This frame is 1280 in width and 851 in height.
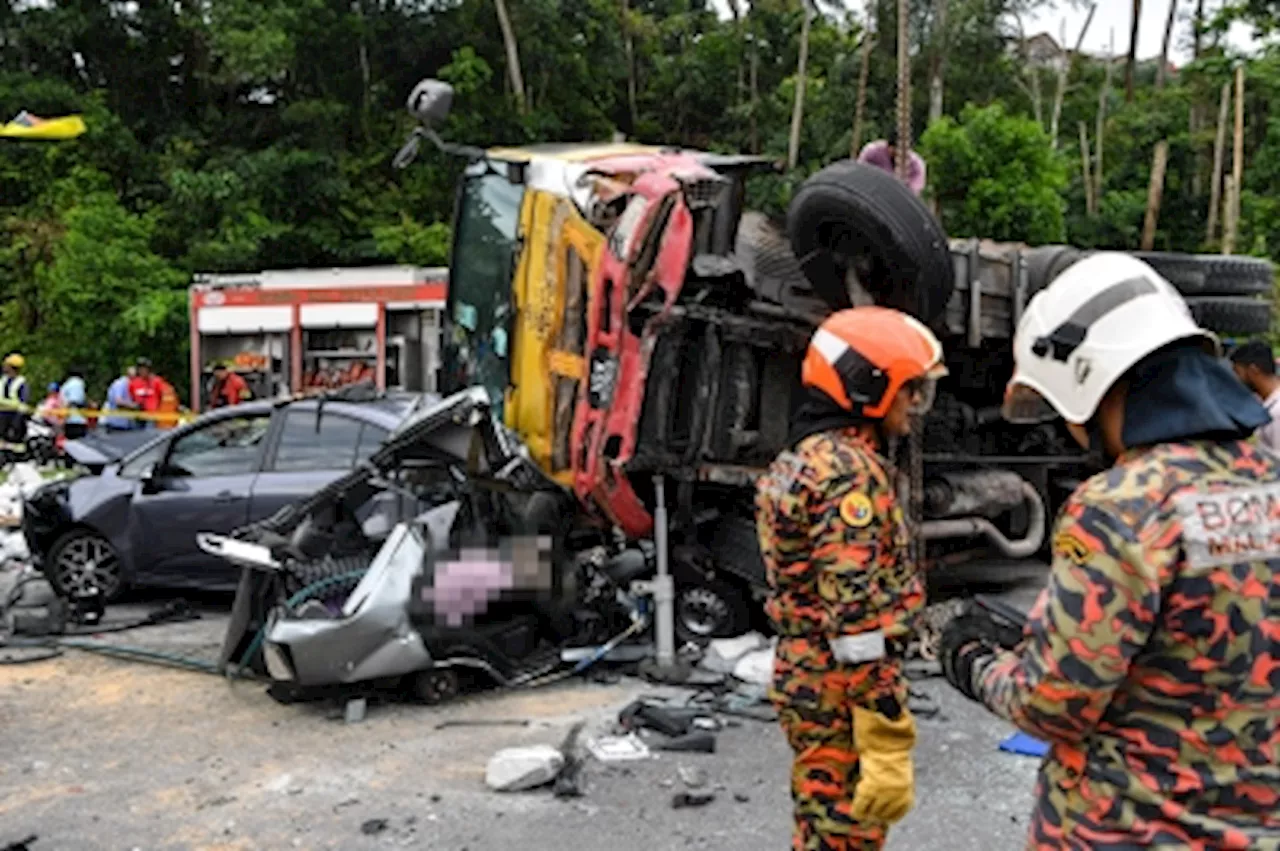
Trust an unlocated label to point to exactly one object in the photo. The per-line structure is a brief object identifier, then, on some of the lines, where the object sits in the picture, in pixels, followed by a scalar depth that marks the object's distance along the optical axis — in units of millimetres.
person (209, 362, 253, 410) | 17344
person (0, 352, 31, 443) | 16484
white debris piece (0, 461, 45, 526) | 12203
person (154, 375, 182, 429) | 16812
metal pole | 6414
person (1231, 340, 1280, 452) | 6199
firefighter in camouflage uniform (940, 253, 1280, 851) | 1797
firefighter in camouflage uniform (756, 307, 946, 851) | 2900
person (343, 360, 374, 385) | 16547
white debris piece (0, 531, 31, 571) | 10555
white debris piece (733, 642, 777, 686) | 6309
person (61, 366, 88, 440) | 17766
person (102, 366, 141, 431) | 16781
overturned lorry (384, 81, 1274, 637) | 6410
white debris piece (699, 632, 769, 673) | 6500
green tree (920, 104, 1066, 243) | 22812
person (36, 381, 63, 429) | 17891
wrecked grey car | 5949
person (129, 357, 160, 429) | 17000
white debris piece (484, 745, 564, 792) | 4996
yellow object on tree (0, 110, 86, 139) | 18297
